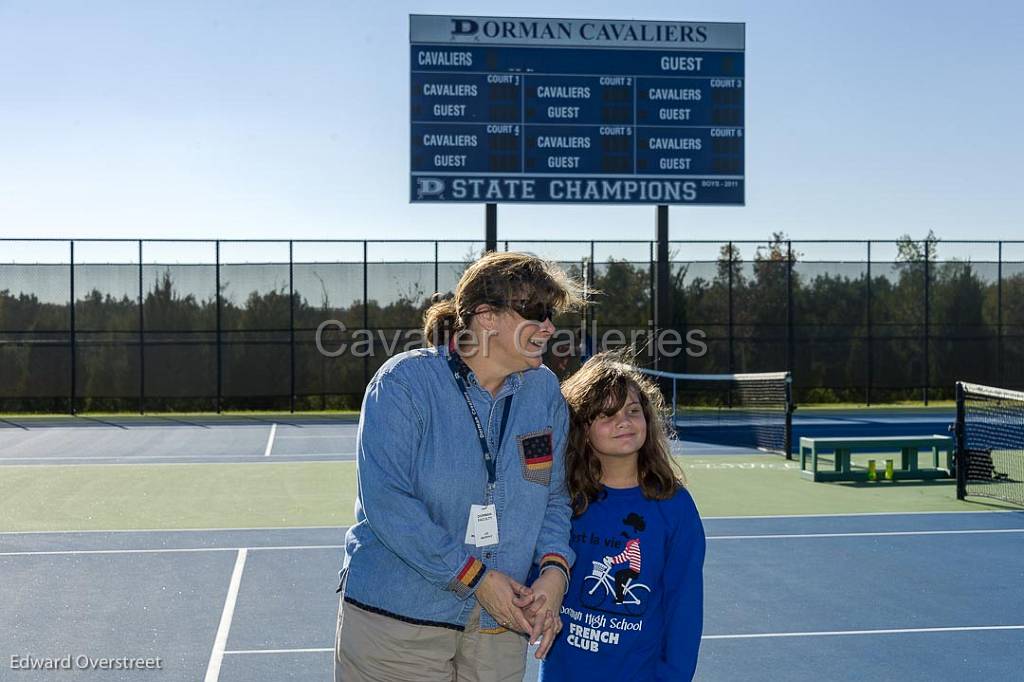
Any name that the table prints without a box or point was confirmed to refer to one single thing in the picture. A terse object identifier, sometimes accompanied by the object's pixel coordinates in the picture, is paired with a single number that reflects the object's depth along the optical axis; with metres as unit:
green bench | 12.67
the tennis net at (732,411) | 17.69
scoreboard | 18.89
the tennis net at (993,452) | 11.22
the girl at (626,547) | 3.02
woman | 2.59
